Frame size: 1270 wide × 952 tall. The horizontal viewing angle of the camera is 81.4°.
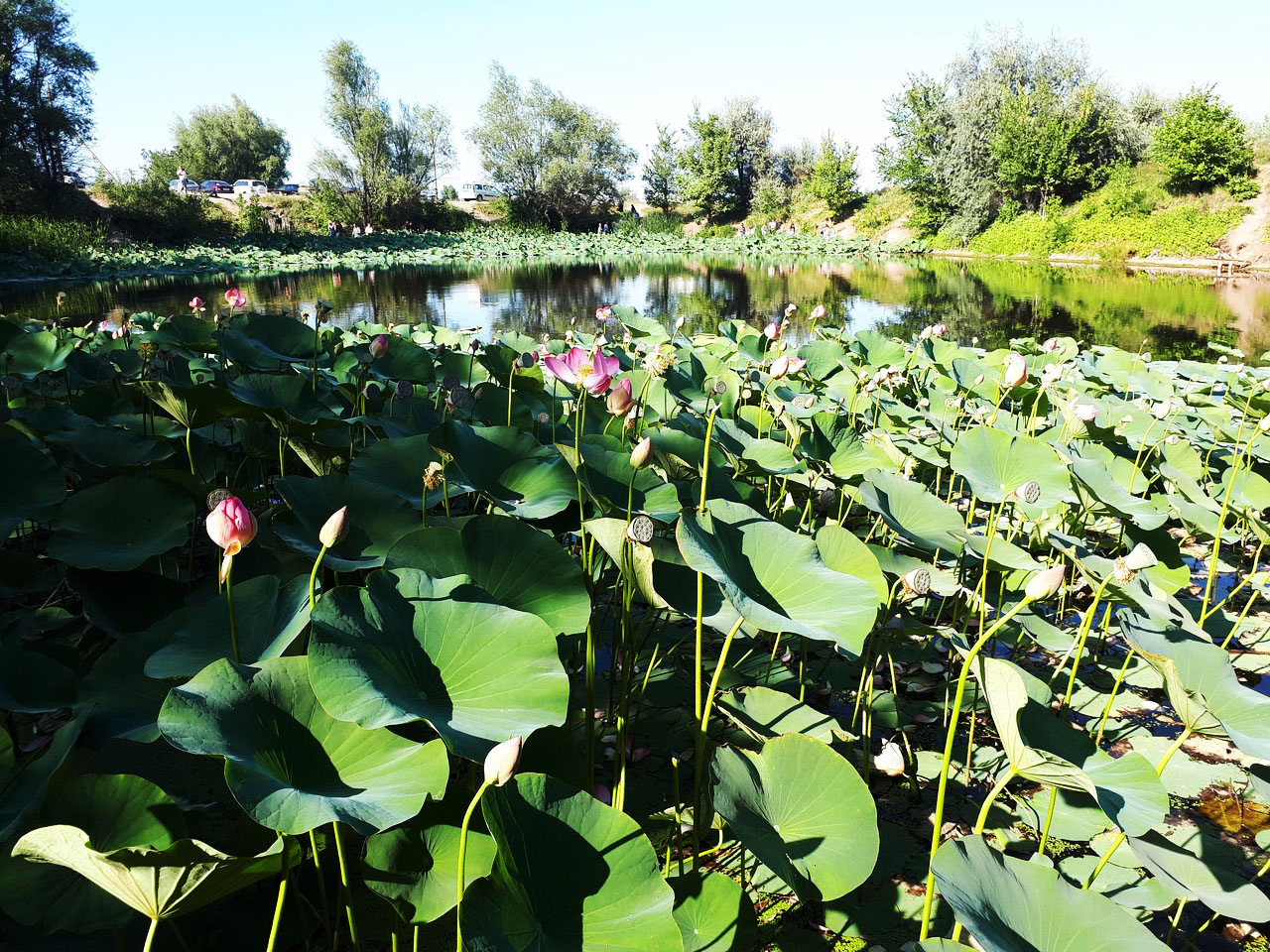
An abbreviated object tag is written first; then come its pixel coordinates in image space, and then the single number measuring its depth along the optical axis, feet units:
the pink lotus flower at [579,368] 4.92
